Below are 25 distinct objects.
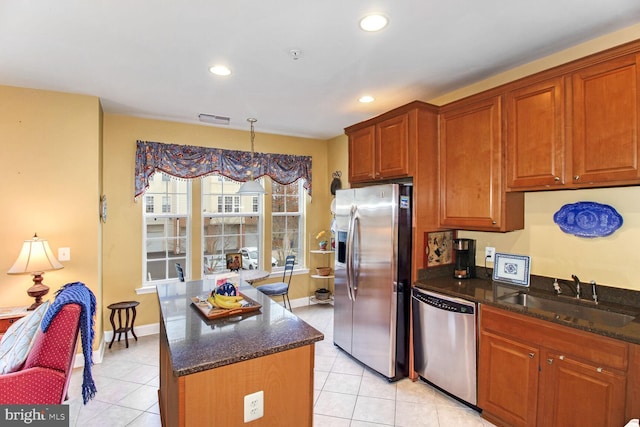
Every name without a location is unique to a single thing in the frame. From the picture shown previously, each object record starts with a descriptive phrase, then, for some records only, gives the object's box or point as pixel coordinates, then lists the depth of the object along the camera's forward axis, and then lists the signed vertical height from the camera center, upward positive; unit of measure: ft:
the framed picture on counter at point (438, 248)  9.78 -1.07
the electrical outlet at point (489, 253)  9.56 -1.19
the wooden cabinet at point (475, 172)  8.31 +1.13
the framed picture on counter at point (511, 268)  8.67 -1.53
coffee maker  9.75 -1.38
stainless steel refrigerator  9.38 -1.90
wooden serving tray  6.27 -1.91
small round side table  11.73 -3.70
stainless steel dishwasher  8.02 -3.40
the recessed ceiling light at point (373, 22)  6.30 +3.78
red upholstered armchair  5.61 -2.73
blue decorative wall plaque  7.14 -0.15
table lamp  9.00 -1.35
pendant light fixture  11.87 +0.92
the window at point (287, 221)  16.26 -0.35
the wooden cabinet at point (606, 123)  6.14 +1.77
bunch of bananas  6.58 -1.78
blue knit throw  5.82 -1.91
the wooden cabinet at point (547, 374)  5.77 -3.22
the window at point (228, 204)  14.93 +0.48
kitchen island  4.60 -2.30
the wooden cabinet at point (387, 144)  9.41 +2.21
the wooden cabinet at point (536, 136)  7.16 +1.78
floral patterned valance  12.75 +2.21
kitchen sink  6.59 -2.18
